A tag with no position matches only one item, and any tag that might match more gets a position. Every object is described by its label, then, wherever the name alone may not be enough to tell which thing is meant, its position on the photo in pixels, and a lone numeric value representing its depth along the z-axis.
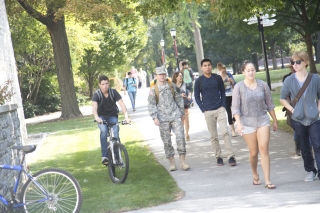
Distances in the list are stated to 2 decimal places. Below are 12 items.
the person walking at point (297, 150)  11.04
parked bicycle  7.14
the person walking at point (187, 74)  21.25
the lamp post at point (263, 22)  24.86
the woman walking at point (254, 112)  8.67
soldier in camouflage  11.06
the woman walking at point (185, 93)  13.90
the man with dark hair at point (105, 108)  10.67
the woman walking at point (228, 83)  14.08
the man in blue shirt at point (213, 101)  11.22
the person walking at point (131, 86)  27.23
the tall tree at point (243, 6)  12.60
